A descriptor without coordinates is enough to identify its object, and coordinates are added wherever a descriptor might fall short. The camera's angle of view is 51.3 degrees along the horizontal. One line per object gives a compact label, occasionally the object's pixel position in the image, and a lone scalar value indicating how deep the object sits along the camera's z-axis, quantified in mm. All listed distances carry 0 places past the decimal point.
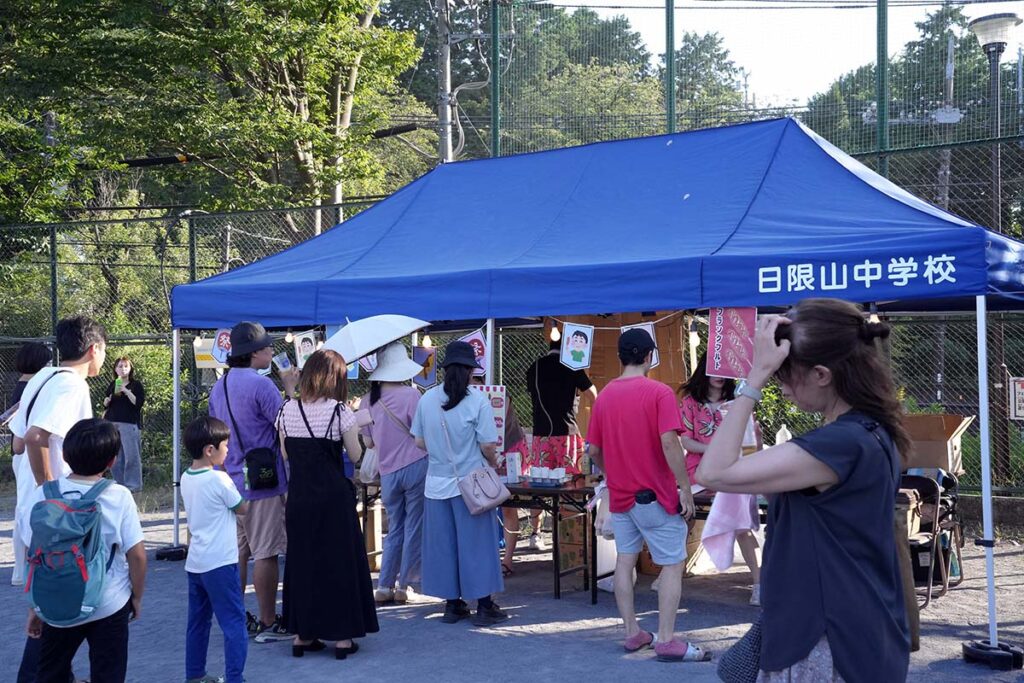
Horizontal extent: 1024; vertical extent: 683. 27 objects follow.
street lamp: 8977
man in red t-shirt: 5617
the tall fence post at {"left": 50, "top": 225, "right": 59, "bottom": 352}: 13094
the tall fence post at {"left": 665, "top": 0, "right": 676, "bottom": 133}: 10672
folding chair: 6824
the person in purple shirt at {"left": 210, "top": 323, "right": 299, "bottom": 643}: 6102
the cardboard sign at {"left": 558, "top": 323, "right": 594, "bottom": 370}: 7133
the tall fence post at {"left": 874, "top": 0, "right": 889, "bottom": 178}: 9625
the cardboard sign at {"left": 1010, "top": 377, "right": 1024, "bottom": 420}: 7582
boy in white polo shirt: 4918
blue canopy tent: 5977
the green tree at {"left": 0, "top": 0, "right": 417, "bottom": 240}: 15164
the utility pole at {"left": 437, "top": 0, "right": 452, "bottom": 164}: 15359
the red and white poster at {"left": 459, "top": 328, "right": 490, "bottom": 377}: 7301
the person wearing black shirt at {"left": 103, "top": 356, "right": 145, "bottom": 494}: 10812
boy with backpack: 3811
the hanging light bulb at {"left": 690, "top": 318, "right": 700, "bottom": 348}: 7914
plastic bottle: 6838
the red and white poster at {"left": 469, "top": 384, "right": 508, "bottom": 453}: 7434
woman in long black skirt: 5637
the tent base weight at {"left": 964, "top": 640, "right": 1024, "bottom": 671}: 5477
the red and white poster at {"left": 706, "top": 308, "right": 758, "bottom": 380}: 6191
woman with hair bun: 2268
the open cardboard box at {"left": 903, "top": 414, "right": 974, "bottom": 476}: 7328
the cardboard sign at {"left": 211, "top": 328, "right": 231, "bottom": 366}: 8336
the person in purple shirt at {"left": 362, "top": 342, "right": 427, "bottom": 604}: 6906
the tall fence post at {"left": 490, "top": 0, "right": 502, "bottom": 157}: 11625
